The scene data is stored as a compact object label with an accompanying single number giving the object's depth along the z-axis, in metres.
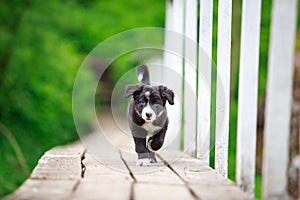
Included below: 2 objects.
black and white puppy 5.21
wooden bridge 3.75
